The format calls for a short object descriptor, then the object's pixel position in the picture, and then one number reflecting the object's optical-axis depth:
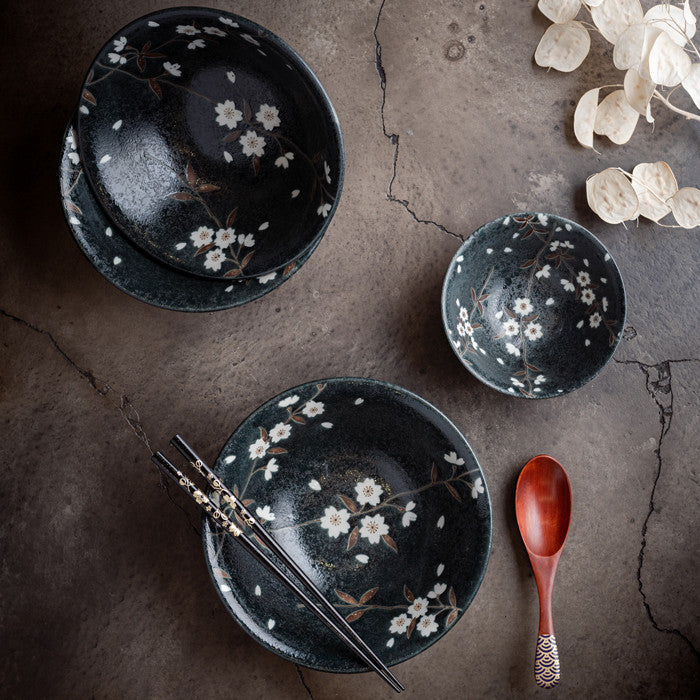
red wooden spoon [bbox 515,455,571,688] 0.79
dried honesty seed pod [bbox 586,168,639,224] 0.81
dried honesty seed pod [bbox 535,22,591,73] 0.82
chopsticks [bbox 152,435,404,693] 0.73
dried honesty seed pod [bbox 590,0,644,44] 0.81
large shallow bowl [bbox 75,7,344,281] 0.75
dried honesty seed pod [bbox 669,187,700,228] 0.81
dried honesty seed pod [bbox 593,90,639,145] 0.82
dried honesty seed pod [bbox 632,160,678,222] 0.82
